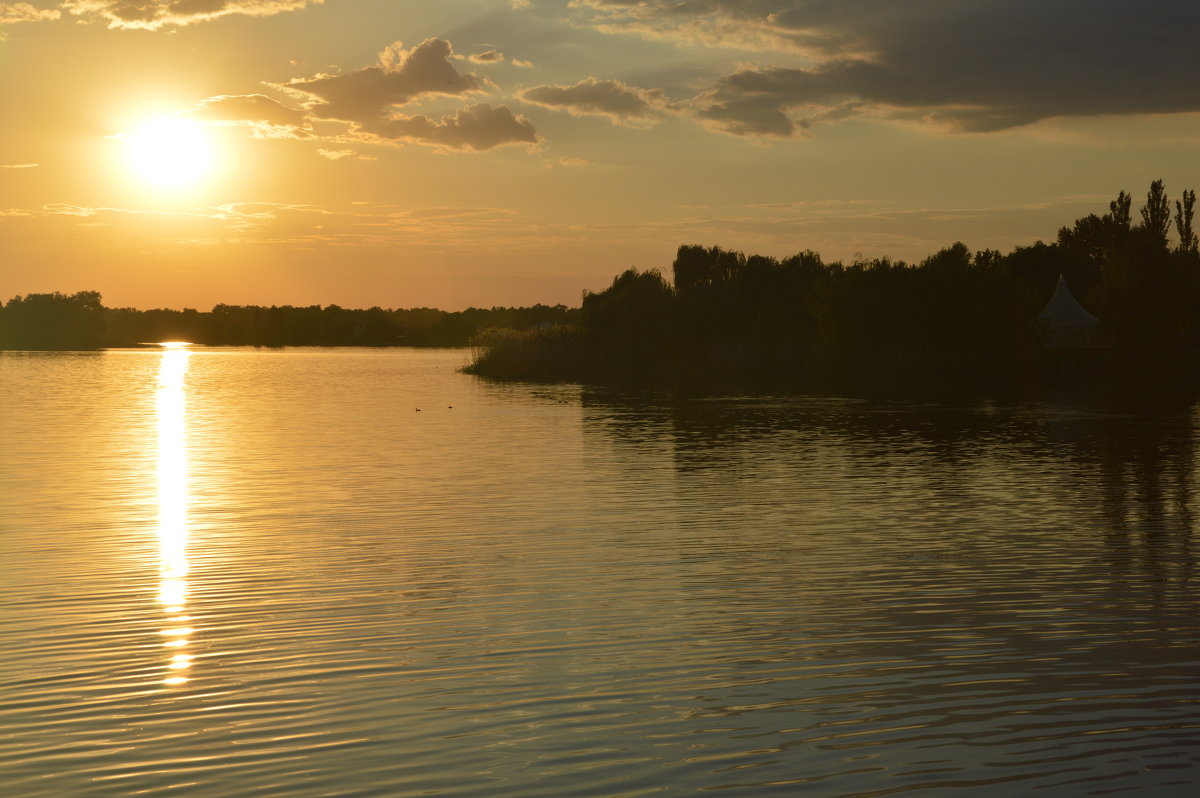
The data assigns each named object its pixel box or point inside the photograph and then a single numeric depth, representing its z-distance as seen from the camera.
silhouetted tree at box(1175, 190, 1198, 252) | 111.81
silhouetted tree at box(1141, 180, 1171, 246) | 108.15
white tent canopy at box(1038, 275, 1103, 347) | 105.88
